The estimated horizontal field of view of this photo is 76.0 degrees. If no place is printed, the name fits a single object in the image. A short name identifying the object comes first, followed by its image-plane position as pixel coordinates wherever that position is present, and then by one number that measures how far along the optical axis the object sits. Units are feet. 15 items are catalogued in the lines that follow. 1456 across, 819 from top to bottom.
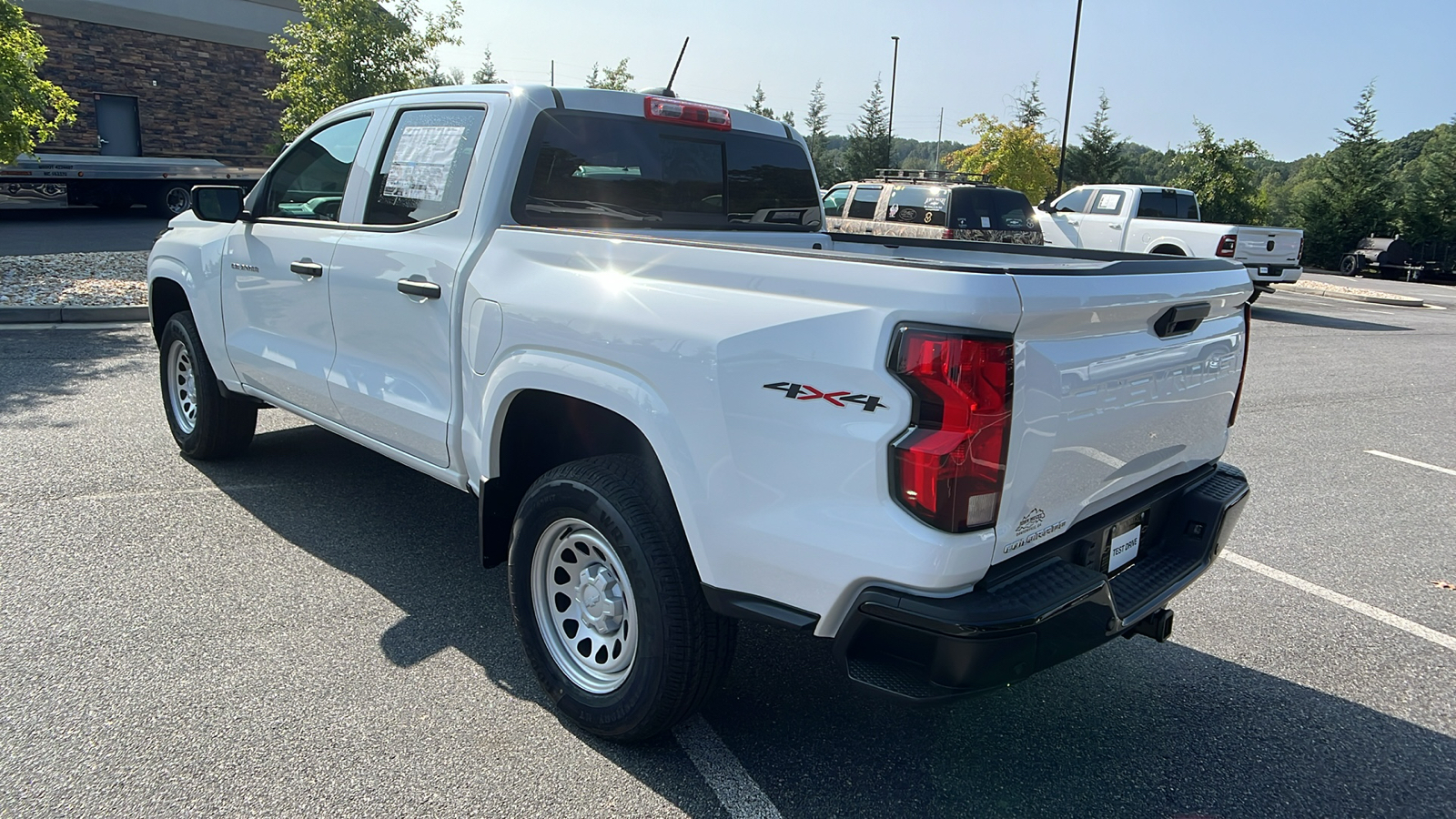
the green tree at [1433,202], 96.07
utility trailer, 64.08
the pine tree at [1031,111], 168.14
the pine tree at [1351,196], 101.91
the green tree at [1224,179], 113.80
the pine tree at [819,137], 167.42
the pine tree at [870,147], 165.50
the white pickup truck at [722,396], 7.01
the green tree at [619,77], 90.42
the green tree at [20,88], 33.55
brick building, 80.28
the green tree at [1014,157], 110.63
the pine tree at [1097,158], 143.95
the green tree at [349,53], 46.39
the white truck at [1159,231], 47.24
